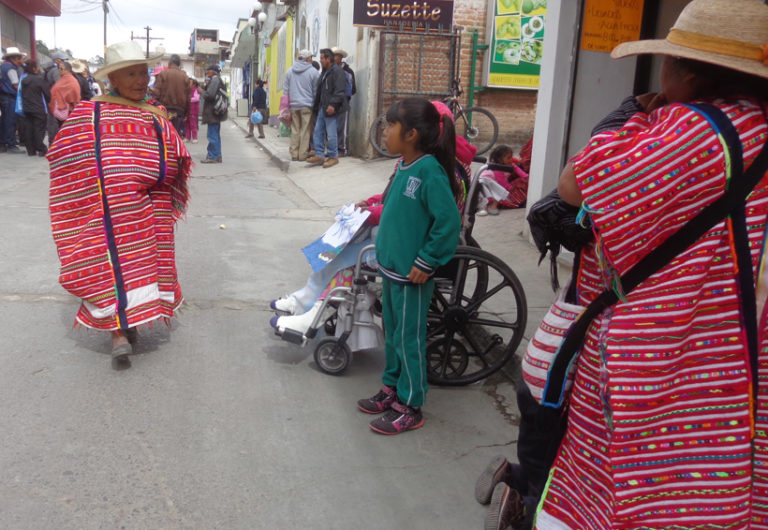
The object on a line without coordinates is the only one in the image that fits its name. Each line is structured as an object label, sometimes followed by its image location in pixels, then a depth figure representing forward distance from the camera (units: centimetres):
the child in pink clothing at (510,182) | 838
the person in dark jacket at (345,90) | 1351
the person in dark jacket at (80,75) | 1556
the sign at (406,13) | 1264
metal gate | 1270
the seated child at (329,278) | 402
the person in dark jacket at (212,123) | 1470
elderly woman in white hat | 401
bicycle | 1205
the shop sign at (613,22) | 569
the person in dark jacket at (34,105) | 1407
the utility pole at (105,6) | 5518
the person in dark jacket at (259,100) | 2298
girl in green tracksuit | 321
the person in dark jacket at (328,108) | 1291
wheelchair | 396
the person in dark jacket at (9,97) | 1445
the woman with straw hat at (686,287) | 168
